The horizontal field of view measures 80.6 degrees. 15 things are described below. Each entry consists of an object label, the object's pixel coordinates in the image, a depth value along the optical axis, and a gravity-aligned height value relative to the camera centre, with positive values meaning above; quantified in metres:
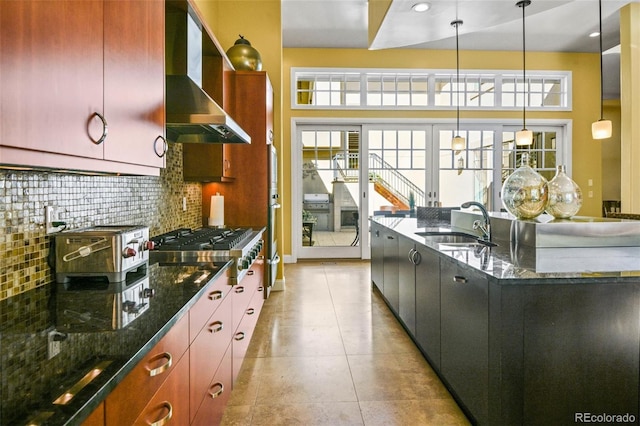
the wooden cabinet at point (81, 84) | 0.85 +0.37
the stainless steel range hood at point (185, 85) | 2.16 +0.78
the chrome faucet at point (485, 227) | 2.46 -0.11
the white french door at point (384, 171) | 6.59 +0.71
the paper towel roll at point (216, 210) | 3.57 +0.02
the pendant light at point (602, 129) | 3.94 +0.86
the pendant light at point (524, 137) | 4.49 +0.88
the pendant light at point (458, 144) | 4.73 +0.85
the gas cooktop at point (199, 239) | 2.16 -0.18
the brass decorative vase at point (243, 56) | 3.78 +1.57
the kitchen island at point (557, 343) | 1.56 -0.56
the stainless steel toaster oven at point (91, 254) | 1.49 -0.17
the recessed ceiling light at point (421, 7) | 3.58 +1.97
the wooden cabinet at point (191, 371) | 0.88 -0.51
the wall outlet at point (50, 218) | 1.49 -0.02
